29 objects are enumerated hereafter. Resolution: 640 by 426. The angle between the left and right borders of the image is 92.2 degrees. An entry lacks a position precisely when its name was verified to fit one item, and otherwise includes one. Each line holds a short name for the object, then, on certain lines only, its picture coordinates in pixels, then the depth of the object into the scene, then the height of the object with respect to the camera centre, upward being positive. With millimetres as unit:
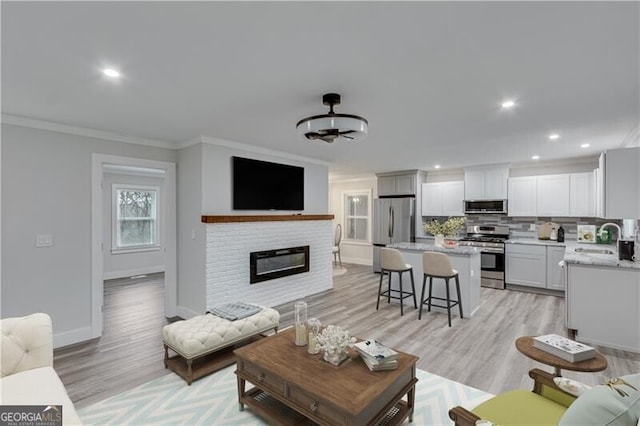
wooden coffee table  1729 -1041
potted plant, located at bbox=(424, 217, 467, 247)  4754 -276
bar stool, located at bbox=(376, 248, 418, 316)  4336 -736
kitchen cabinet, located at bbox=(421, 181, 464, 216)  6648 +307
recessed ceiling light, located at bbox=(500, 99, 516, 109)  2678 +967
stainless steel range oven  5805 -796
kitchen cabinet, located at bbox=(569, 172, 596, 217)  5227 +304
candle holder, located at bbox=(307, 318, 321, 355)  2193 -897
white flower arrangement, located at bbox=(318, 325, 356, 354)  2061 -875
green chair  1063 -920
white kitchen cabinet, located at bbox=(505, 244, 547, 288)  5402 -947
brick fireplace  4055 -610
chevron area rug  2191 -1475
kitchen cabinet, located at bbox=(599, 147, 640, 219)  3104 +304
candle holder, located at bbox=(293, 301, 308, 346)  2340 -863
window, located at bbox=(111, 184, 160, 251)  6739 -138
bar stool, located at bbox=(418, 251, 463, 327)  3974 -760
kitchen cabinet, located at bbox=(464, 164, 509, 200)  6051 +613
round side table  1588 -794
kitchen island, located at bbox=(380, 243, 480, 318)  4266 -880
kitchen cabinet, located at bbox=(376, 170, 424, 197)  7020 +706
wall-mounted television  4367 +412
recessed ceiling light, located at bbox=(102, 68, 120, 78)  2086 +960
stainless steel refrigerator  6922 -230
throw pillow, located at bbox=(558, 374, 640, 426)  1050 -684
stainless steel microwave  6102 +123
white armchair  1684 -999
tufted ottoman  2645 -1160
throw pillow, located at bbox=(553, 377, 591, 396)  1556 -895
